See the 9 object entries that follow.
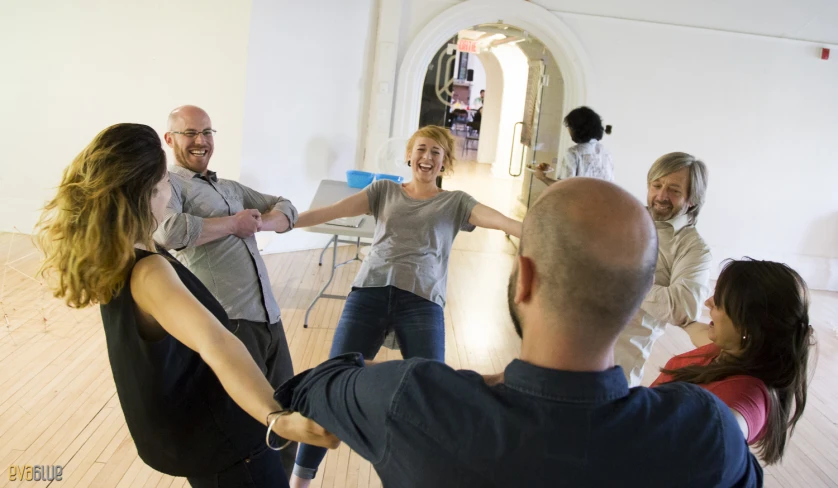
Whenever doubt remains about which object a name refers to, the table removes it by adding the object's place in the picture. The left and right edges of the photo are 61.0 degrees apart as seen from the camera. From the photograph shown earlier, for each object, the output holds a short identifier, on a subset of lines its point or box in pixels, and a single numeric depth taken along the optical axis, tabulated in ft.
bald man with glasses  8.46
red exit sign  43.96
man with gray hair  7.72
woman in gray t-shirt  8.86
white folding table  14.56
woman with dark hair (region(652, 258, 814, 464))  5.50
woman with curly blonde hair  4.90
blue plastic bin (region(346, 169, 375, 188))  18.62
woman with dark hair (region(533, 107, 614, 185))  19.30
